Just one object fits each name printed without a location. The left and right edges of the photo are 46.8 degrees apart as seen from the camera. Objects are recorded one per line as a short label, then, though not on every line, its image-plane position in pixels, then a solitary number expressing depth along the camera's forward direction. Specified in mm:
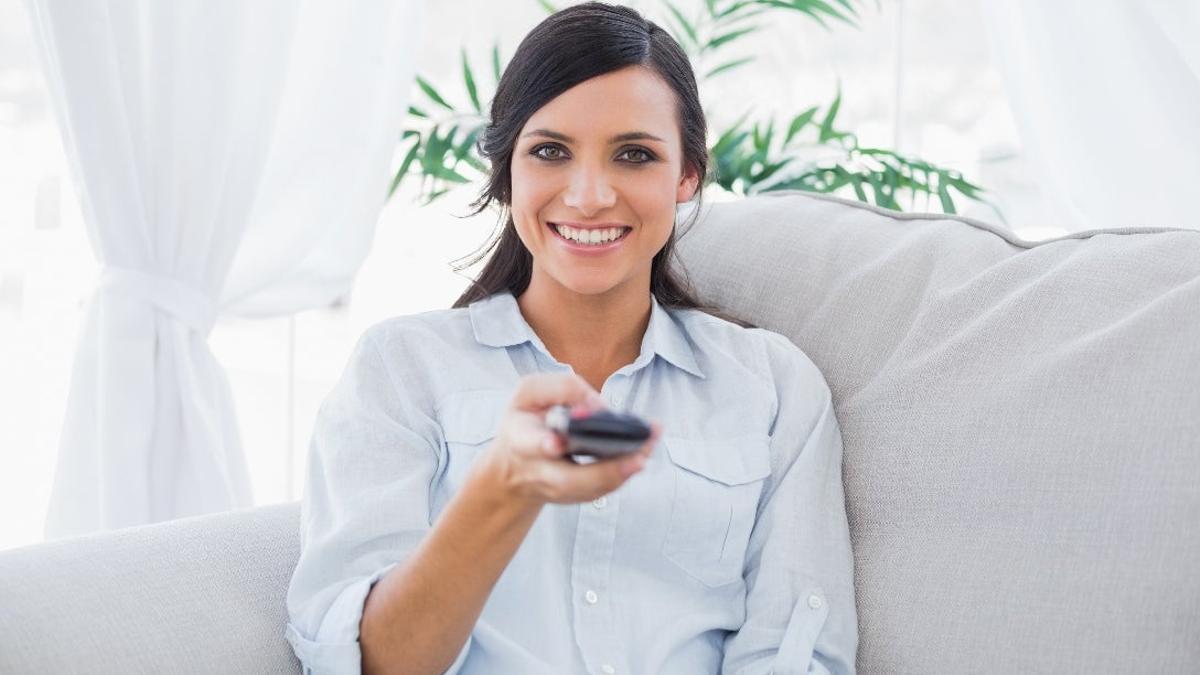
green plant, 2455
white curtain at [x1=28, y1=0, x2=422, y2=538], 1935
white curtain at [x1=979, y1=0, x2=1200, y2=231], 2121
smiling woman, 1330
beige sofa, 1247
